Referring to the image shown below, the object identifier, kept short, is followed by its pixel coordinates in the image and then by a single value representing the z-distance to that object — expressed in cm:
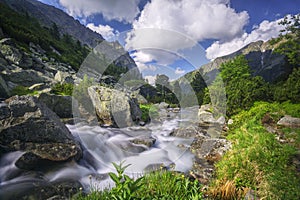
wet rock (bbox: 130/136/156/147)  880
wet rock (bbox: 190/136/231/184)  563
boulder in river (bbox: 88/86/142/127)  1192
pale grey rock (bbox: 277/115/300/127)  804
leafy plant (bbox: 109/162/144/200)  266
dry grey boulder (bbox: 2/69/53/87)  1304
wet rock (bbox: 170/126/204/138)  1101
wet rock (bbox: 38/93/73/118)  1024
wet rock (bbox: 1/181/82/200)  413
